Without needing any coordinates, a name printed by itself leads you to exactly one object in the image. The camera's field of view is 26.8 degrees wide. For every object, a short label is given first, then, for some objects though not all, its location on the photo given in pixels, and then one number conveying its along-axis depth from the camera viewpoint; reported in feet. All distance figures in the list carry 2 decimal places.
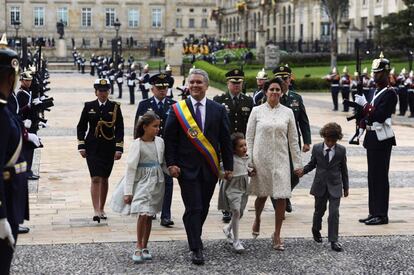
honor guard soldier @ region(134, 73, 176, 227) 33.68
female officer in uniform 34.47
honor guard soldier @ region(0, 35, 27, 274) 18.44
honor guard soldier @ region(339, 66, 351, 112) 106.22
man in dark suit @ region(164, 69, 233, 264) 27.89
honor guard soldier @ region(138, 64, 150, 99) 105.24
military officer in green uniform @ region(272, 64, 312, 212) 36.17
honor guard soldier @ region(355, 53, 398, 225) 34.65
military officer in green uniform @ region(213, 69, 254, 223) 34.72
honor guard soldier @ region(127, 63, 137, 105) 110.53
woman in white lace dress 29.76
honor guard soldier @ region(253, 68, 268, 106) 39.73
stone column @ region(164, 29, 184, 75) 207.92
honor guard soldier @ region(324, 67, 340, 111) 104.42
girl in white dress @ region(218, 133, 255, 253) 29.60
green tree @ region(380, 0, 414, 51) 162.62
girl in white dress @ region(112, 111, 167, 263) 28.22
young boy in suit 30.25
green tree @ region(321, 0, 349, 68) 175.73
